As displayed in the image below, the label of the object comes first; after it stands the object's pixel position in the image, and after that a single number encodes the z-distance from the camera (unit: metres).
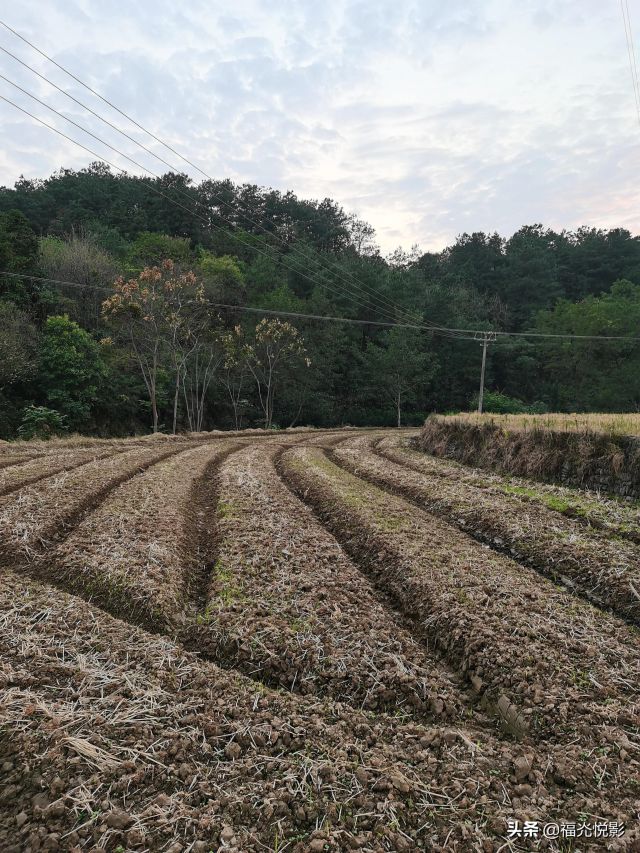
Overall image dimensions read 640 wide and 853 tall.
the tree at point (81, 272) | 33.16
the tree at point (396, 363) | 45.31
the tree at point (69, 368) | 26.47
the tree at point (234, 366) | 34.03
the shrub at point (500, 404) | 46.41
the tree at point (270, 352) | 35.09
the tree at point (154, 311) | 25.73
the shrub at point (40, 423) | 23.31
